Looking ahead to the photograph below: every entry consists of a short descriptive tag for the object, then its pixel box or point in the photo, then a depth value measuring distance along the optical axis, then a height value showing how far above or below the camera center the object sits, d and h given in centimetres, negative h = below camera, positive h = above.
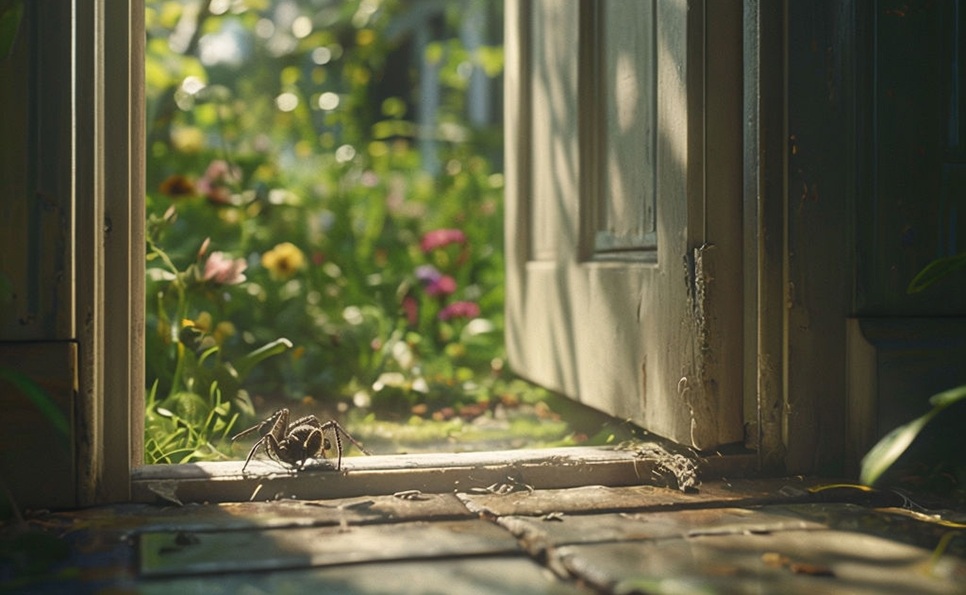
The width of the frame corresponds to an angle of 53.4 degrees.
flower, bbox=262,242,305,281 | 310 +8
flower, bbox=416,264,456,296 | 344 +1
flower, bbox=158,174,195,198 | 291 +30
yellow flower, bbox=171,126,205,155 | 346 +54
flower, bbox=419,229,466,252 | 365 +18
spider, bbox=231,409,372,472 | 172 -28
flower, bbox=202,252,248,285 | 238 +4
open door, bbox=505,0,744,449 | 179 +16
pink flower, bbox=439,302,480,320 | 339 -9
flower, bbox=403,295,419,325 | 340 -9
